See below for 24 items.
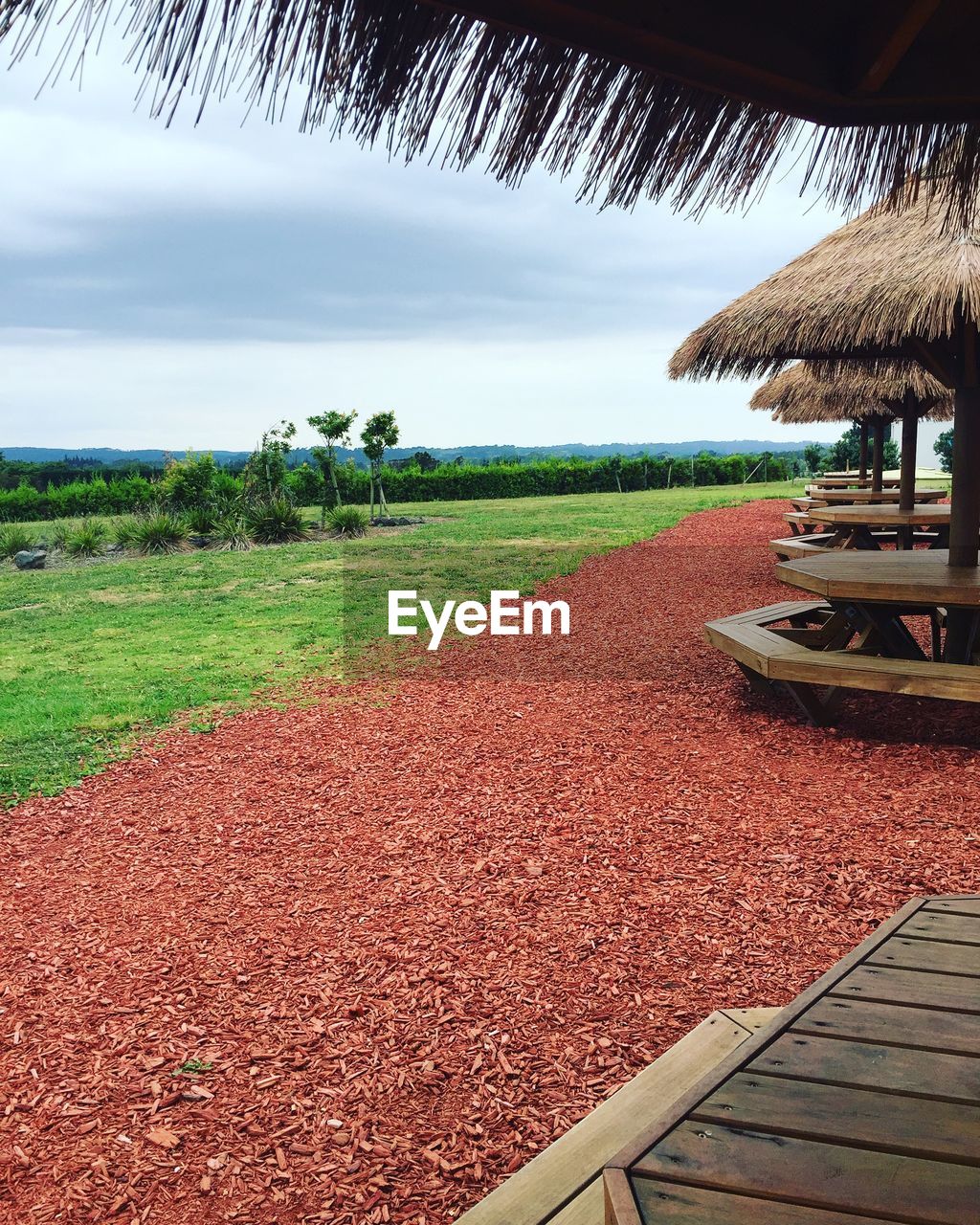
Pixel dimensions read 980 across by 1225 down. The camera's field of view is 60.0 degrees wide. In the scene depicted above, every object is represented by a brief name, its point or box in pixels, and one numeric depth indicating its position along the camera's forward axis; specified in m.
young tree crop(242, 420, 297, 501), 19.52
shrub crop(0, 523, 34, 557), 16.86
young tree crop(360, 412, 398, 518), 20.34
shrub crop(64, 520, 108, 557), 16.78
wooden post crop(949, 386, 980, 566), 5.76
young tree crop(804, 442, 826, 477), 38.44
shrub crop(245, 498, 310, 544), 17.97
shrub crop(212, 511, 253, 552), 17.36
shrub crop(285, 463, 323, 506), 25.03
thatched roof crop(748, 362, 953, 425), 9.97
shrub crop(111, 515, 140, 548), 17.08
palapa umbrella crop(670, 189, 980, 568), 5.50
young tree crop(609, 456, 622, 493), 35.00
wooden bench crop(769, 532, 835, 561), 9.52
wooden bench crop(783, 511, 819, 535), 12.61
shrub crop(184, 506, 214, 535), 18.08
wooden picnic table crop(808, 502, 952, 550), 9.22
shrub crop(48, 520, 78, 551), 17.52
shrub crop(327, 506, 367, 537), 18.75
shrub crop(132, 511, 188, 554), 16.86
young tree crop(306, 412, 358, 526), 19.70
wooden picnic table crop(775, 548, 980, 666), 5.04
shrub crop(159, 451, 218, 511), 19.11
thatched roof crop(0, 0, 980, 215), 1.52
